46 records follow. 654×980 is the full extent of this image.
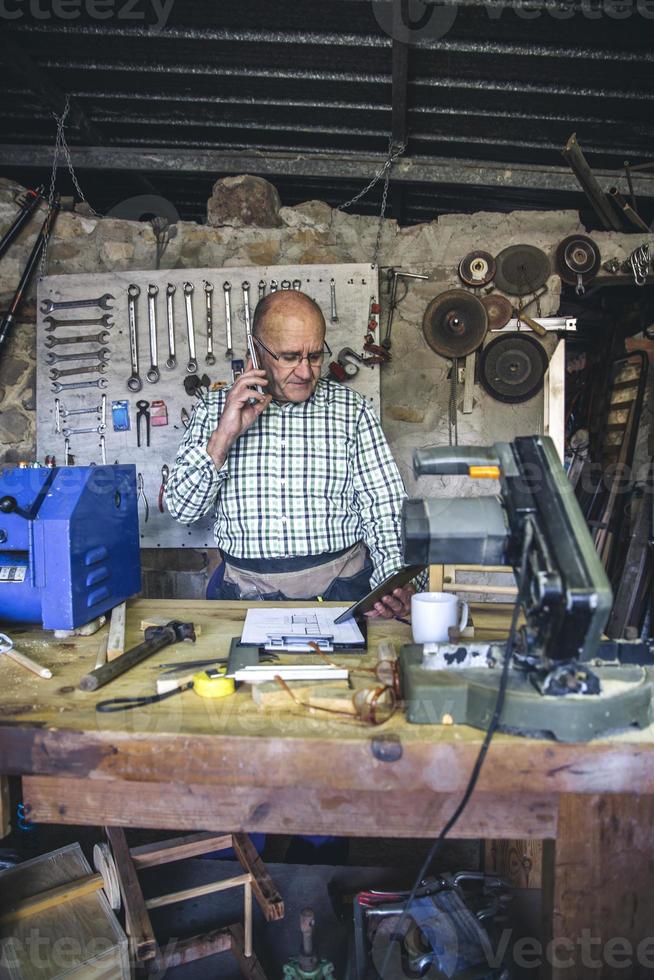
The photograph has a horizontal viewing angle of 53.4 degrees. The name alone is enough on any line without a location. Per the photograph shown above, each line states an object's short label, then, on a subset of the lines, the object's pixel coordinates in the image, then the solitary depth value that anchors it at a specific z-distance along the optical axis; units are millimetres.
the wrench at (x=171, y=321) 3584
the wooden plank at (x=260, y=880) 1848
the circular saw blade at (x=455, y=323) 3580
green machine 1051
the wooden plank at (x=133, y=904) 1642
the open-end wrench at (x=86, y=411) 3637
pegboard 3547
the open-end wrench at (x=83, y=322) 3641
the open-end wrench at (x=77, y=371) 3637
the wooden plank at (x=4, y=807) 1180
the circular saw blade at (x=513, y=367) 3590
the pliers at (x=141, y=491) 3588
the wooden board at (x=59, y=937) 1504
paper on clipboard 1565
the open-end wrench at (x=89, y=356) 3645
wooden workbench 1079
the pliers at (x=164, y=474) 3588
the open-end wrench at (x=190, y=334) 3566
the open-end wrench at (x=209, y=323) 3562
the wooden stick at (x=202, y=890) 1801
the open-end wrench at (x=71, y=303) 3639
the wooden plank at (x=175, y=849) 1847
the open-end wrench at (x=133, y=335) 3600
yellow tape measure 1276
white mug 1433
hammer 1334
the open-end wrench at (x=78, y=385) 3639
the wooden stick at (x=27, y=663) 1436
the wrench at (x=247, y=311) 3559
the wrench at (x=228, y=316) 3562
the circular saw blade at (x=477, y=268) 3605
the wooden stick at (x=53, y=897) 1627
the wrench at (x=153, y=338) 3584
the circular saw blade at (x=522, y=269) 3613
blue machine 1666
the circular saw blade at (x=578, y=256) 3604
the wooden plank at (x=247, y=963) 1797
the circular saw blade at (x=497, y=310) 3625
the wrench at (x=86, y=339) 3654
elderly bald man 2527
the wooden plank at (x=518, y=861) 1999
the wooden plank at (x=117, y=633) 1556
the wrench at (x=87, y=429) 3633
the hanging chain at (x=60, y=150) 3415
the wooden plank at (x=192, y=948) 1730
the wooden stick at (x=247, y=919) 1812
